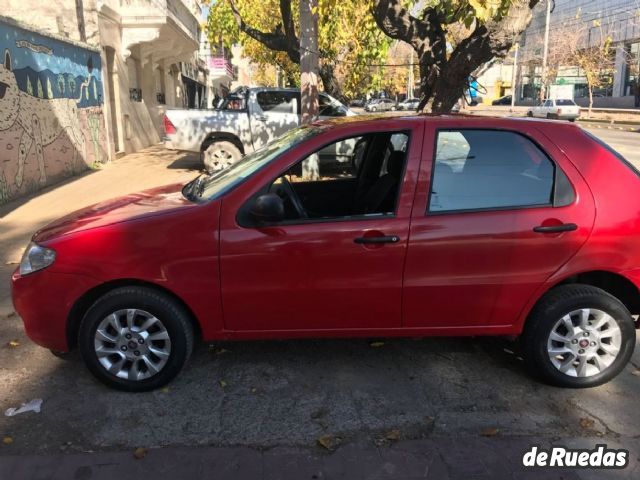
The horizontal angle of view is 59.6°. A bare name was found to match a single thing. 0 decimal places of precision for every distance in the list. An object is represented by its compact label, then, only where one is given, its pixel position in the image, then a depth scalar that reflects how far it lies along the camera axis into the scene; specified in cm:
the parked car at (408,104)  4444
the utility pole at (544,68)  4116
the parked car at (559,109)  3509
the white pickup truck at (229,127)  1217
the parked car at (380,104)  5119
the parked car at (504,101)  6525
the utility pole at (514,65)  5072
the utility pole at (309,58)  977
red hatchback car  332
